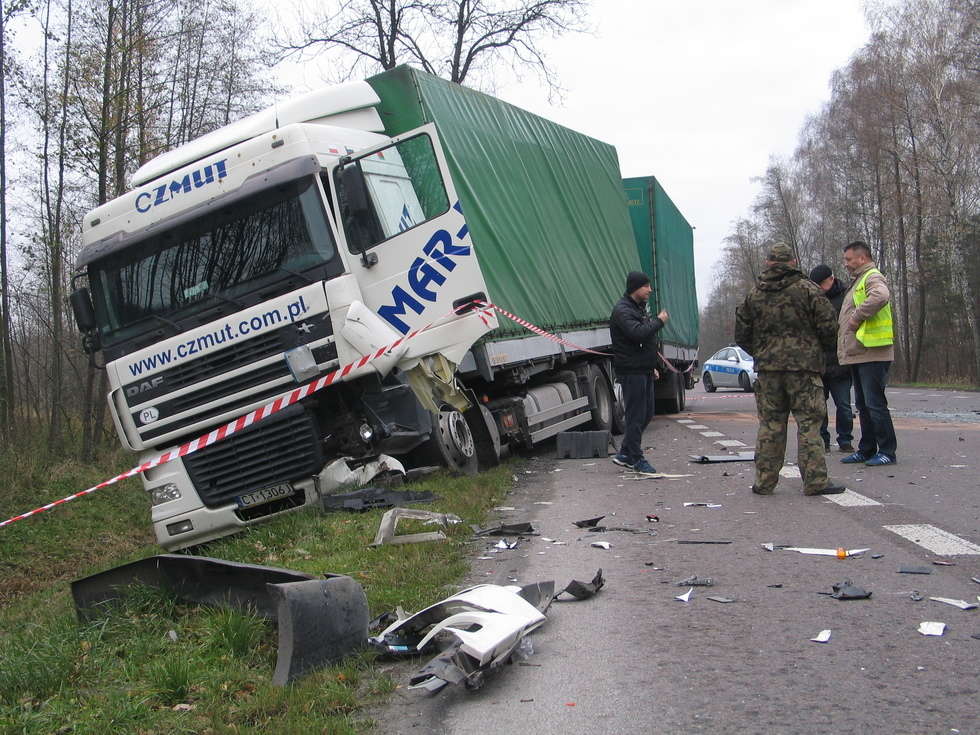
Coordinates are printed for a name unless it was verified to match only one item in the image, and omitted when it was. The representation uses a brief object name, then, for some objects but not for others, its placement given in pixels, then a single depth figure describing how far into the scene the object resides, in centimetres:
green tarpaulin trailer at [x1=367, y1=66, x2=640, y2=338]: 988
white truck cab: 786
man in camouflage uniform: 791
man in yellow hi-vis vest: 922
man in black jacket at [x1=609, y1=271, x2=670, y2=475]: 985
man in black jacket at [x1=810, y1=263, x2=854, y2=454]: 1065
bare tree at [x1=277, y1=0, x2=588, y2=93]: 2644
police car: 3195
